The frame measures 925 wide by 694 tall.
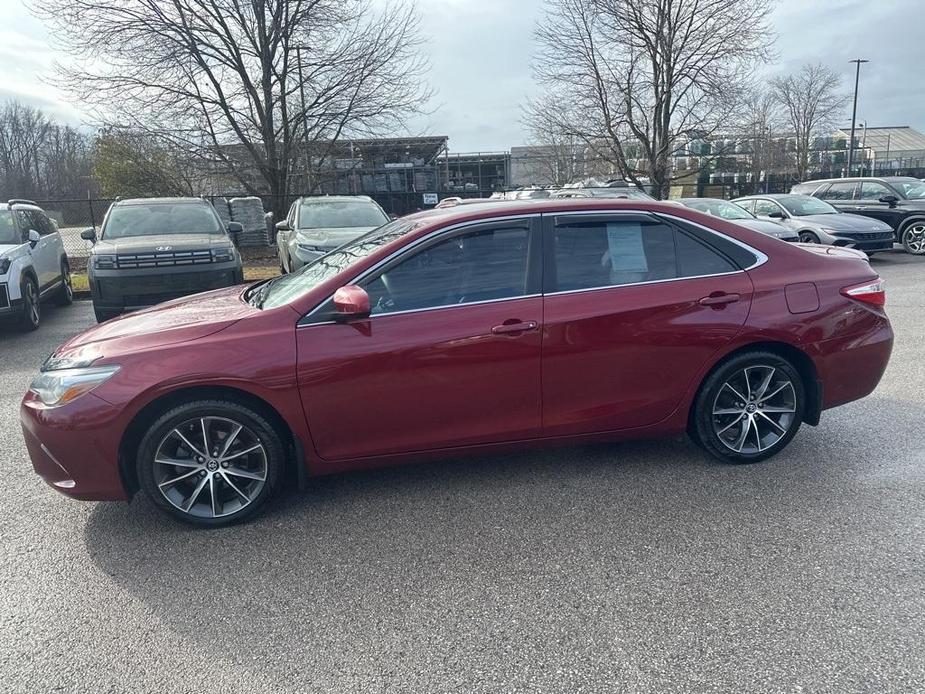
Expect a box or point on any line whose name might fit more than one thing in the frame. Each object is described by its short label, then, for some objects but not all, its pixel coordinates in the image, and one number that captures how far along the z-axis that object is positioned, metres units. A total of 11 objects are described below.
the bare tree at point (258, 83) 15.38
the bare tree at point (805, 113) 46.62
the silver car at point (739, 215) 12.19
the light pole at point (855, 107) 36.67
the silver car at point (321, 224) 10.16
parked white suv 8.17
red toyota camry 3.30
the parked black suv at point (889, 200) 14.75
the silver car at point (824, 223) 12.98
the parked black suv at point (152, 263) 8.27
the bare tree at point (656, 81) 19.80
